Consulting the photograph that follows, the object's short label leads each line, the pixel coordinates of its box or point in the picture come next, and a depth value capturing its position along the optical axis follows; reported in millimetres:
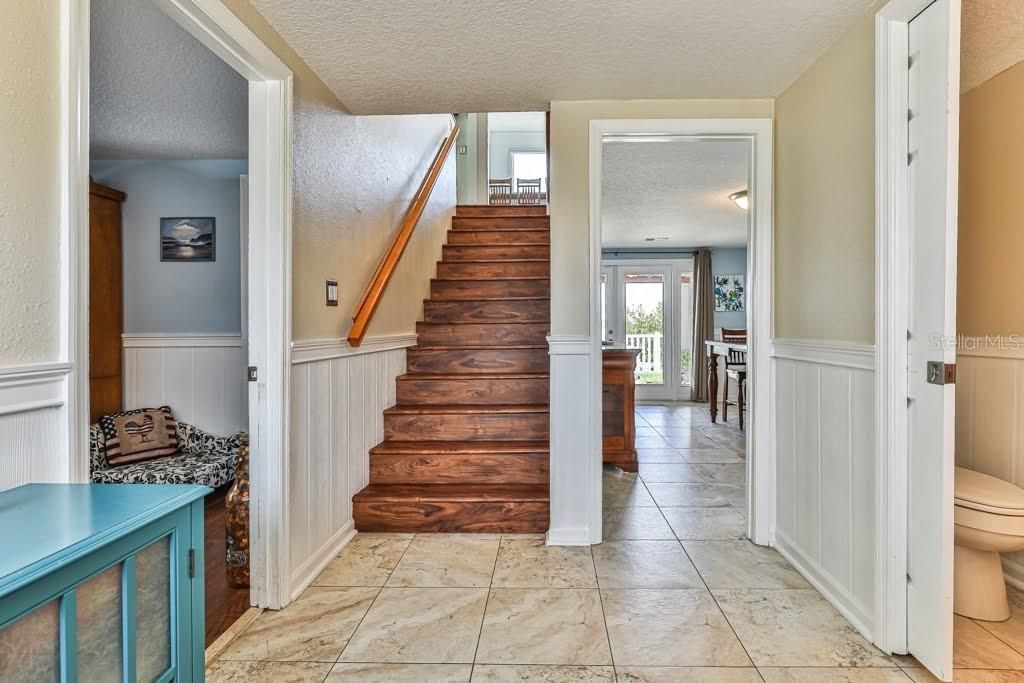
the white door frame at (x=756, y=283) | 2459
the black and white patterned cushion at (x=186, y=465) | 2930
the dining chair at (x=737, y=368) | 5082
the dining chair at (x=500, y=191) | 6879
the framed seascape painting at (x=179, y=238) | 3588
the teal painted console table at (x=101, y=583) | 650
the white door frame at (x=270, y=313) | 1926
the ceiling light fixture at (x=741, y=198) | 4334
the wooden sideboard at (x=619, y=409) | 3783
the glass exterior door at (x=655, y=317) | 7613
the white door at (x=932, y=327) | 1464
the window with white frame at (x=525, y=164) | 9008
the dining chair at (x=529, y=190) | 6832
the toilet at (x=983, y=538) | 1684
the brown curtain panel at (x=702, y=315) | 7352
